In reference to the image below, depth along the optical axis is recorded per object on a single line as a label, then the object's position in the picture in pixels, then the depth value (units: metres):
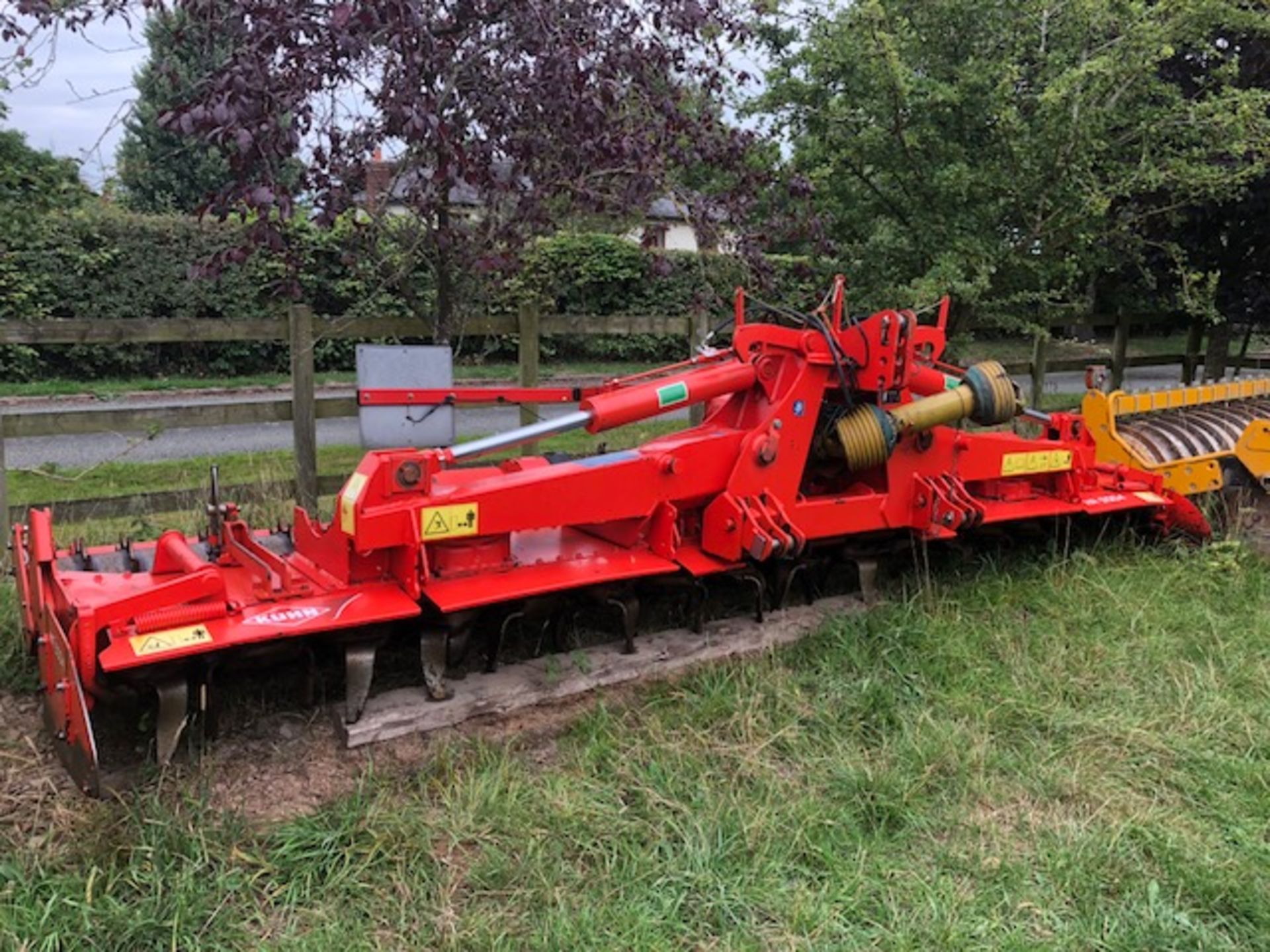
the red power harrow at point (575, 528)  3.17
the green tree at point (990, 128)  6.93
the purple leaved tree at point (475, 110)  3.87
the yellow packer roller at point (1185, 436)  5.80
